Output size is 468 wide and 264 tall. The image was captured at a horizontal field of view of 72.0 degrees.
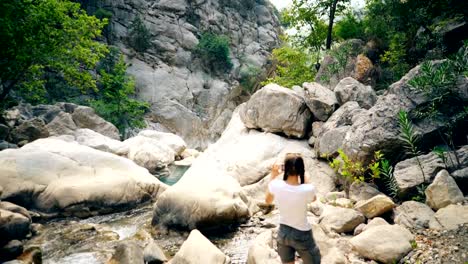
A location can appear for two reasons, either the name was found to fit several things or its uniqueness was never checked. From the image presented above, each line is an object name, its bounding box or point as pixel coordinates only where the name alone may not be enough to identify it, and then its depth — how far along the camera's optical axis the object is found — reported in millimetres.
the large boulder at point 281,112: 13000
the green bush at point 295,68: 20609
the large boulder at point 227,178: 8633
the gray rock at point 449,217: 6254
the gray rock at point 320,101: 12703
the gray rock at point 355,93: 12453
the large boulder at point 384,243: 5801
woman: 3945
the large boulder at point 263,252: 5836
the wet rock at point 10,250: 6809
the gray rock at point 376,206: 7547
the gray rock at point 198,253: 6301
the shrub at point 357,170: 8773
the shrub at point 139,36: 39219
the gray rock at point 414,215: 6700
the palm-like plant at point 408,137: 7961
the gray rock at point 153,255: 6738
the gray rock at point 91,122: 27359
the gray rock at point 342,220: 7422
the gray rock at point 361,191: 8789
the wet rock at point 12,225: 7344
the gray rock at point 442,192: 6840
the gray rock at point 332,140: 10871
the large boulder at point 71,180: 9945
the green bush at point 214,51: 41625
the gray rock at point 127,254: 6395
